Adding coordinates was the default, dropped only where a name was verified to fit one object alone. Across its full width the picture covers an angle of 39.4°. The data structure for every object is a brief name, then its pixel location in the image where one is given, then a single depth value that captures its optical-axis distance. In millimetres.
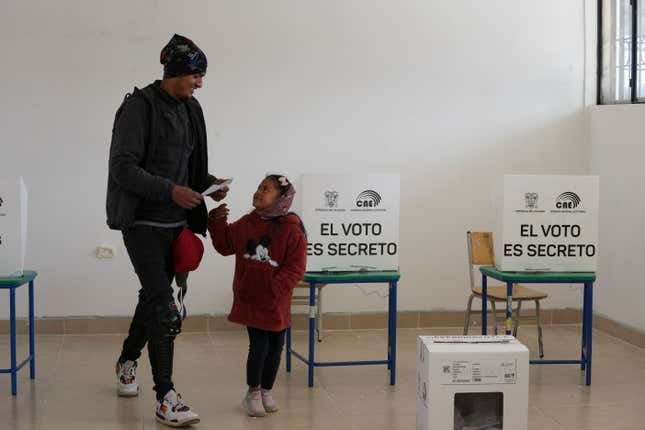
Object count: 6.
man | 3746
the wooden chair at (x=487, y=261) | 5371
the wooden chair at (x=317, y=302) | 5836
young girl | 4031
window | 6016
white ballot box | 3578
